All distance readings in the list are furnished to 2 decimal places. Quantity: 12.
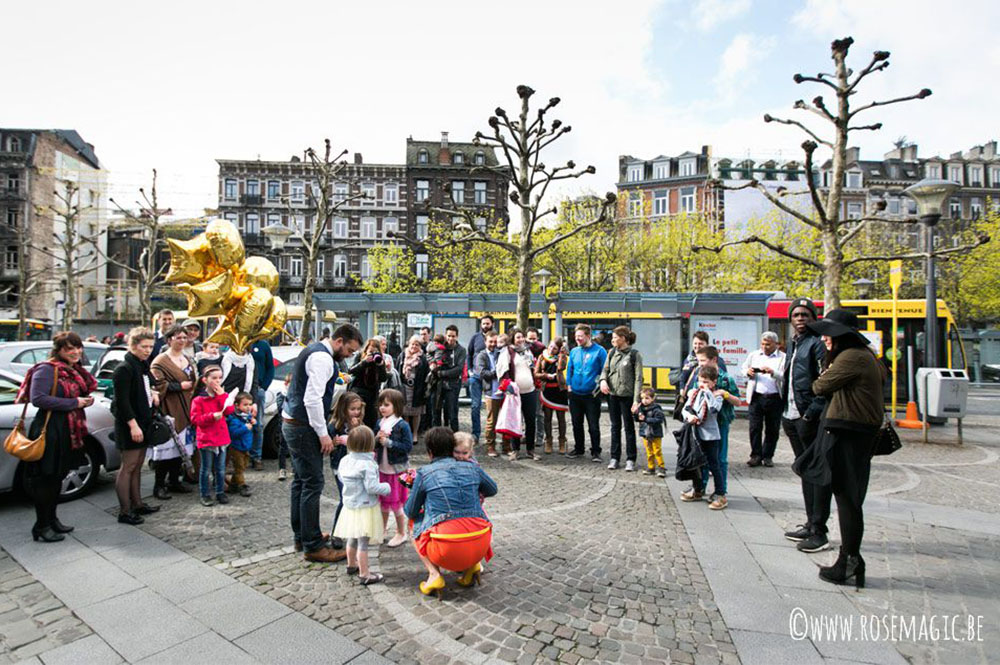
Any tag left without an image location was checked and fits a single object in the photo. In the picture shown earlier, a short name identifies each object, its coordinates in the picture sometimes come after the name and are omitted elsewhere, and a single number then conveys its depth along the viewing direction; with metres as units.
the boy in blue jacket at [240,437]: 6.11
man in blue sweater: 8.03
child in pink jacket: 5.66
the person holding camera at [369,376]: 6.54
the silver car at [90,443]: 5.62
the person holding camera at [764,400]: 8.01
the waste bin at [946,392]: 9.34
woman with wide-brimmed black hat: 3.91
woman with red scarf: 4.57
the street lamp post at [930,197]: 9.66
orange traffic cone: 11.52
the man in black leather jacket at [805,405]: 4.55
